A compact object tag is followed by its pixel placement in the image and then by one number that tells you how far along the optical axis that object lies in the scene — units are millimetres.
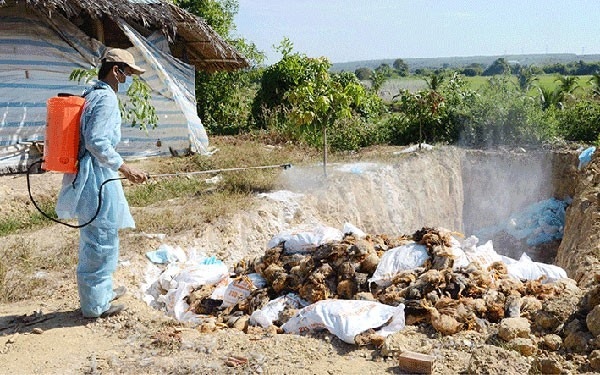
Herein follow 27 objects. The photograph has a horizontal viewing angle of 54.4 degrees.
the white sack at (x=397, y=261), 4922
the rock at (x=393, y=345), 3838
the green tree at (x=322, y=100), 8117
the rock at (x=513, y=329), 3910
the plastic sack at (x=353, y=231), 5652
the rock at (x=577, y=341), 3734
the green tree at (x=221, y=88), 15141
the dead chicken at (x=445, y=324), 4137
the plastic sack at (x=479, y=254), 5265
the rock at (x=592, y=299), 3967
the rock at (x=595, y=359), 3465
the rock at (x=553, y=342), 3816
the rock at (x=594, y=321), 3713
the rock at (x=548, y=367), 3417
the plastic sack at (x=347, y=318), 4091
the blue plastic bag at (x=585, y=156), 10086
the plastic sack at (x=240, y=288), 5188
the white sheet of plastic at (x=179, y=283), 5133
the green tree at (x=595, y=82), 25506
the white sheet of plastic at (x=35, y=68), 8961
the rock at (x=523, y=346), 3711
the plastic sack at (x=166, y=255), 5691
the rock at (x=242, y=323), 4645
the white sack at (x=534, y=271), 5277
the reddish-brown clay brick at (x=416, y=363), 3502
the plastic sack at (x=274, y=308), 4695
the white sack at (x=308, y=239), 5496
